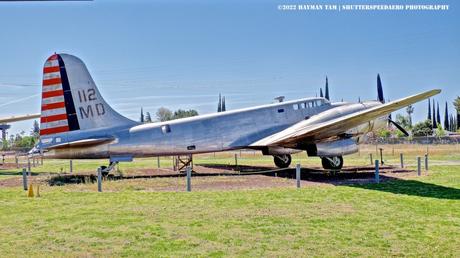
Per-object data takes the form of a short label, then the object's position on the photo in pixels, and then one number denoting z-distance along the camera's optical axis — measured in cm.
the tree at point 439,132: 10312
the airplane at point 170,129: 2173
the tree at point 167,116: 14086
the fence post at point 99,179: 1744
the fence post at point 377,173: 1892
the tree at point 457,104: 10687
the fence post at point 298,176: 1727
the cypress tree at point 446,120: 12694
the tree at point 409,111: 14031
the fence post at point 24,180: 1845
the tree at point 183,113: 13350
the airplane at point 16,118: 4101
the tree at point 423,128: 11044
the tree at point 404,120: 12999
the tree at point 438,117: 12279
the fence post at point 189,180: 1684
